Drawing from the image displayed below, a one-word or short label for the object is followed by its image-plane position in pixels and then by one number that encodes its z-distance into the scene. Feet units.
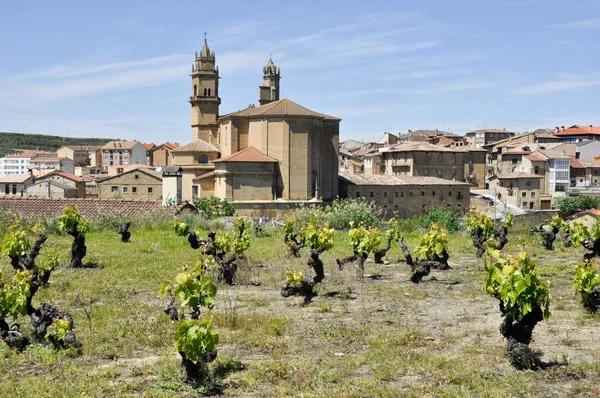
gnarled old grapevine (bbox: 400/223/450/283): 64.28
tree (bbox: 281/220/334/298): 50.06
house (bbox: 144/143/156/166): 442.59
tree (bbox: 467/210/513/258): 75.82
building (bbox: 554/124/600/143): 338.95
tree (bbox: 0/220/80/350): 34.14
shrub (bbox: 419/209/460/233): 117.19
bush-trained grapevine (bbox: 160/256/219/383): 28.86
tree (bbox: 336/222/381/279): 60.54
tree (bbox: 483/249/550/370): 31.48
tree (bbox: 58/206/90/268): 65.31
